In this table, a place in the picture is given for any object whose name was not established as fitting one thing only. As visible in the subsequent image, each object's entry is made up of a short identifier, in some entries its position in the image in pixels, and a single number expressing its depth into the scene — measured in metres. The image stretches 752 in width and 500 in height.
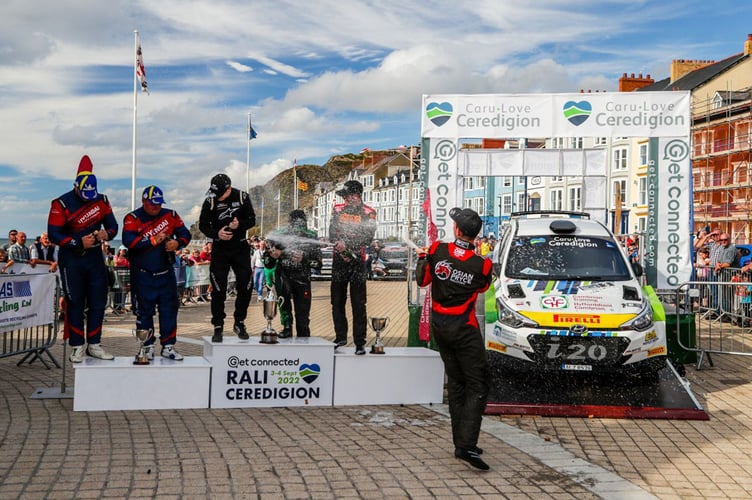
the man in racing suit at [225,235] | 8.34
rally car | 8.41
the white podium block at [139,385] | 7.65
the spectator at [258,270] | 22.69
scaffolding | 43.22
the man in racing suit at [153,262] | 8.23
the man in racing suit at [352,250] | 8.80
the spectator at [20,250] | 16.66
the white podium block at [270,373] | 8.06
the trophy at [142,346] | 7.81
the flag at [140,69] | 32.19
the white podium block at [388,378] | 8.40
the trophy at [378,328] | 8.44
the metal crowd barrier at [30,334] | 9.77
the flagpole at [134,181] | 31.53
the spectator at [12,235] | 17.25
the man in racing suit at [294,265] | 9.06
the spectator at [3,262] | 10.19
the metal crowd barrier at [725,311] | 12.49
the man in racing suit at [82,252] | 8.08
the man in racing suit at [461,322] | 6.23
